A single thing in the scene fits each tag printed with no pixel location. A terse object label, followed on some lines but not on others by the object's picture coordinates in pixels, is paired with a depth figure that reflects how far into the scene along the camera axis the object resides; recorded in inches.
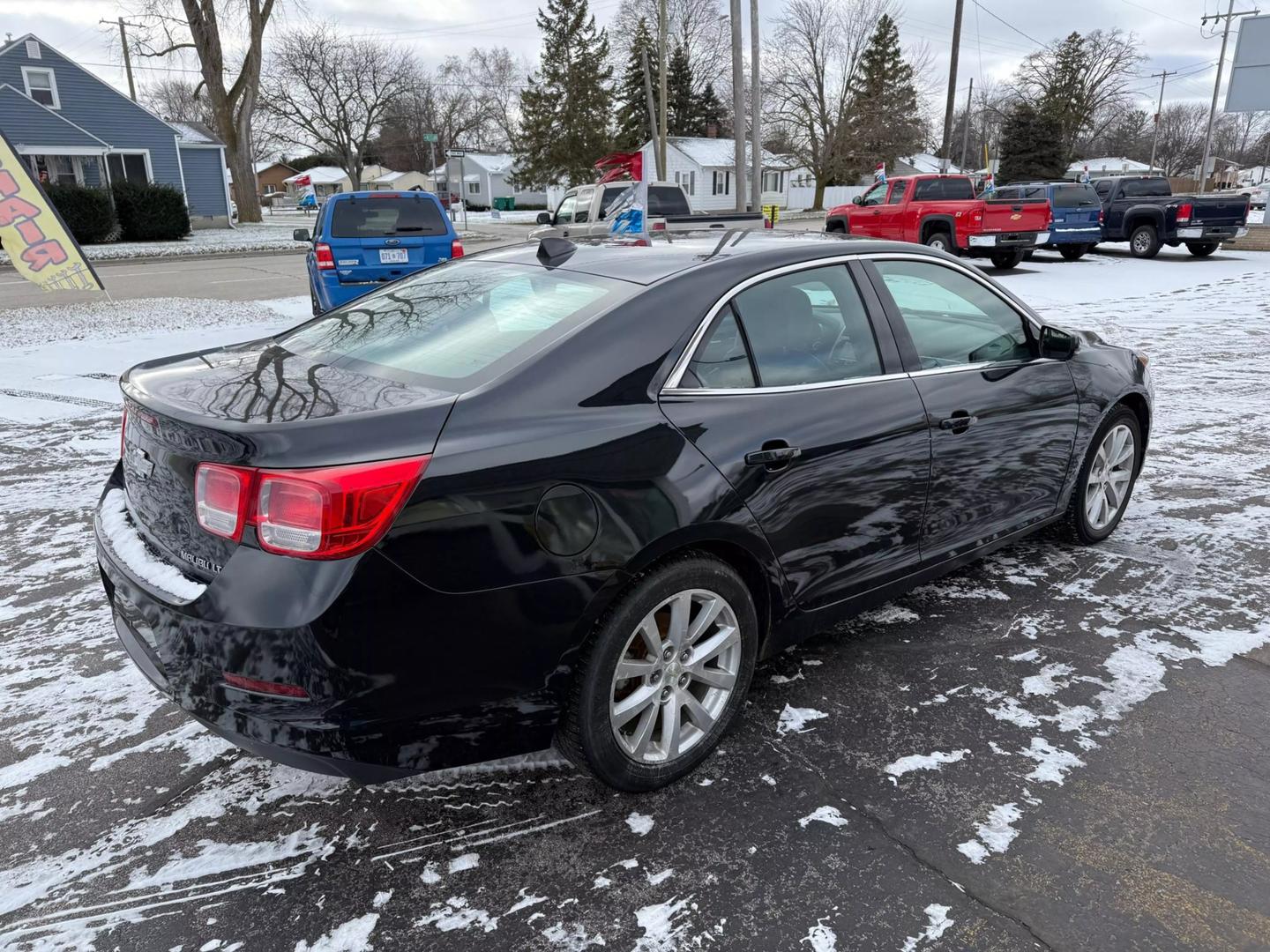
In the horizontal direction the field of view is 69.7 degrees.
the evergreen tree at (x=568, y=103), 2164.1
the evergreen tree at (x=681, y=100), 2687.0
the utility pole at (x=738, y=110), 772.6
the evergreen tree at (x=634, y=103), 2477.9
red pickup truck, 704.4
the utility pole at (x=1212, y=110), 1764.3
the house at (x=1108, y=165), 2763.3
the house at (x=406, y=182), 2852.6
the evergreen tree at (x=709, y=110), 2852.4
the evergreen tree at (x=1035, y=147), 2181.3
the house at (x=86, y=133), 1283.2
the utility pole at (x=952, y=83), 1406.3
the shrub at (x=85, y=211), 1106.7
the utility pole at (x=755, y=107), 854.5
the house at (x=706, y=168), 2453.2
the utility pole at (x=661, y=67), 1236.5
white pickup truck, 740.0
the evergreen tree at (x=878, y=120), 2139.5
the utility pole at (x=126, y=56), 1985.7
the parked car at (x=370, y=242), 430.9
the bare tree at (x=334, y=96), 2278.5
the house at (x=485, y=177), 3117.6
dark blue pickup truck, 764.0
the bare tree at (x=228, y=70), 1386.6
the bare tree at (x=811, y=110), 2181.3
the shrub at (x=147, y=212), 1189.1
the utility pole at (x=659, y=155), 1571.7
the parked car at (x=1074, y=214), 797.2
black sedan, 85.4
